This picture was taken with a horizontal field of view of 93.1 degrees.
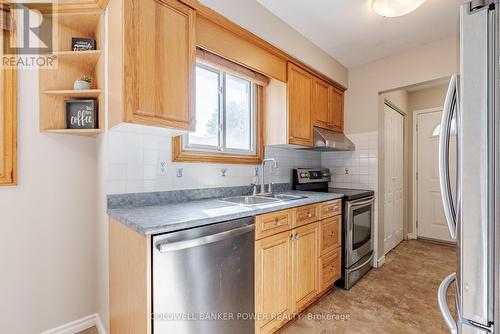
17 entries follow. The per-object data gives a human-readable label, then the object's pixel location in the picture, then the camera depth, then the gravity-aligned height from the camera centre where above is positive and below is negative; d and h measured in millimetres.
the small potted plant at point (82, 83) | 1648 +579
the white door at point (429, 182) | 3900 -276
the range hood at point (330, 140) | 2658 +303
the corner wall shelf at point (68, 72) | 1606 +680
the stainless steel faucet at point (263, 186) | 2404 -210
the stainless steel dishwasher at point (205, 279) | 1111 -601
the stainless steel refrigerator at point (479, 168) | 731 -6
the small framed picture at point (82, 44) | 1680 +875
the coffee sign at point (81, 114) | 1657 +369
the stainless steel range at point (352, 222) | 2447 -619
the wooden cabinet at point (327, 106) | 2785 +753
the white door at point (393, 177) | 3402 -172
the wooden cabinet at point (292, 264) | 1598 -777
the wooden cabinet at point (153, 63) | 1283 +601
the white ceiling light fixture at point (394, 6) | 1683 +1172
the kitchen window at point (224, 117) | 2041 +492
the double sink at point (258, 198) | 2133 -300
